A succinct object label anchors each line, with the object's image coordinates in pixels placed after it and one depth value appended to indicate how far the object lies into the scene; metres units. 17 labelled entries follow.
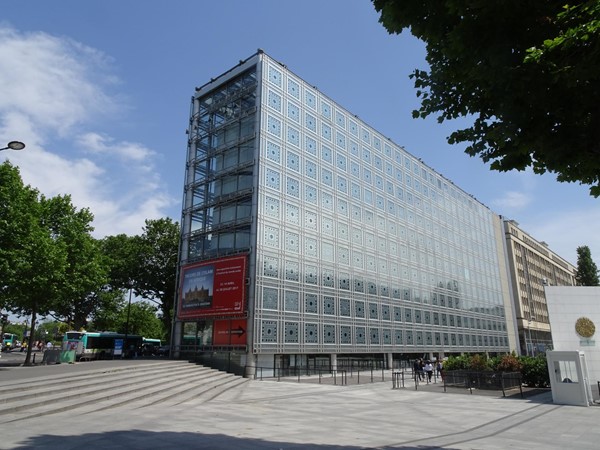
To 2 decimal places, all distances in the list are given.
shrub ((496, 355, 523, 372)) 24.93
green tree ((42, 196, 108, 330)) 34.97
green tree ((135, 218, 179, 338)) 47.69
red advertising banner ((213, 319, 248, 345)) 30.00
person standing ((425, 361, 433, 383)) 28.06
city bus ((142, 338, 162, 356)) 50.35
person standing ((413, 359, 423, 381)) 26.71
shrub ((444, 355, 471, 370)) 27.12
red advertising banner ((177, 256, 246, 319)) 30.59
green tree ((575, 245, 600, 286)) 75.62
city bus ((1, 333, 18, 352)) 77.24
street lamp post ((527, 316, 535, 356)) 80.87
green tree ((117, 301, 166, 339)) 75.64
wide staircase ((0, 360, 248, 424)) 12.53
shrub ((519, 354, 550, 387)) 23.88
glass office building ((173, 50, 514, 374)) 31.34
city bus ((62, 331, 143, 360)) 38.82
